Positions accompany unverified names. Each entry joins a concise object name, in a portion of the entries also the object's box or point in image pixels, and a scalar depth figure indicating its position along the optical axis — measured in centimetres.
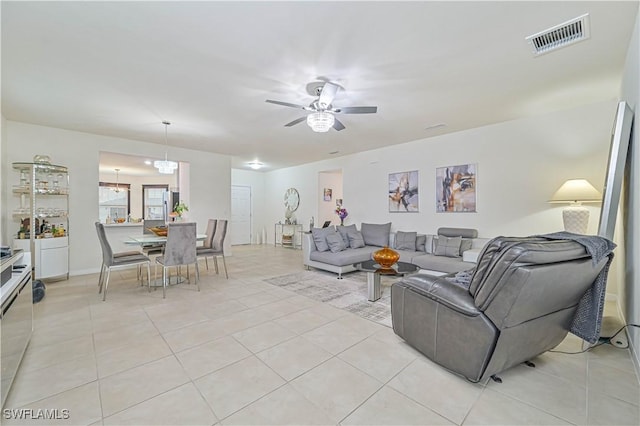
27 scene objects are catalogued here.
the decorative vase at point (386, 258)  345
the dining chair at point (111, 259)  362
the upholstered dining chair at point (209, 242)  458
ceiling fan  293
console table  848
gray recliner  154
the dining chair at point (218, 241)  464
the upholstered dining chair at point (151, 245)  432
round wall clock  856
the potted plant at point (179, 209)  443
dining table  377
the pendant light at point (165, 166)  471
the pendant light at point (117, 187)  914
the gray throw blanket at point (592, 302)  177
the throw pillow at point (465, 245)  439
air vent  207
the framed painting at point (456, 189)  475
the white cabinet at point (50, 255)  416
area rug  313
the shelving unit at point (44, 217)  415
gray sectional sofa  427
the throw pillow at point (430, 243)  492
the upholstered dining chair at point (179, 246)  375
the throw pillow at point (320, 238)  513
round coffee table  340
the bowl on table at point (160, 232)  411
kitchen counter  526
